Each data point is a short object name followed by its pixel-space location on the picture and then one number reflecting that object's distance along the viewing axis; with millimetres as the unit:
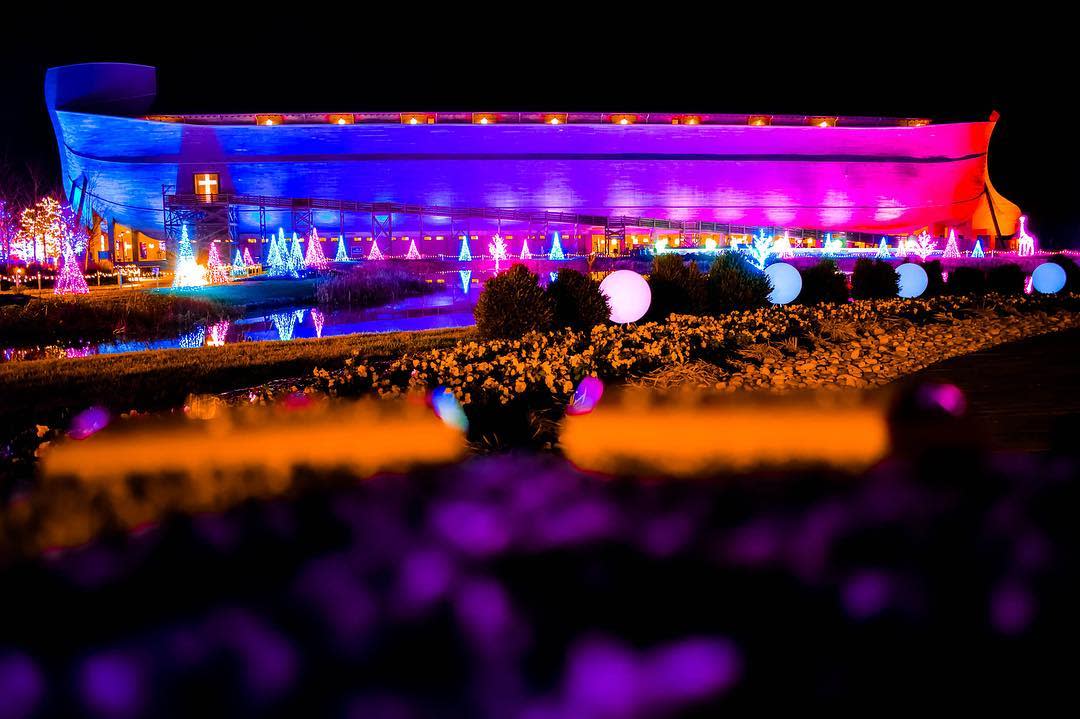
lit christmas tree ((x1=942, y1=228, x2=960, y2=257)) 43616
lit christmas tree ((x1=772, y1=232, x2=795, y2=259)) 40422
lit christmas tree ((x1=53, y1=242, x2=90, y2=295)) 23359
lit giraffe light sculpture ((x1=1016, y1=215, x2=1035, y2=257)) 49750
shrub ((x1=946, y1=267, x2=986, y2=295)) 16219
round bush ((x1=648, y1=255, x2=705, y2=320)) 11602
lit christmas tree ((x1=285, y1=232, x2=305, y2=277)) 31684
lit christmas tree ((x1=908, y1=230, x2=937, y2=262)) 45625
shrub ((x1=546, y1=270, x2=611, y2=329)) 9898
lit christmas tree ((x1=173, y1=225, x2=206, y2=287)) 26695
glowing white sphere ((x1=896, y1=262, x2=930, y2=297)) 15883
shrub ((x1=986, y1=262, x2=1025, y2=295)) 16703
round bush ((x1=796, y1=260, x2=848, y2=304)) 14008
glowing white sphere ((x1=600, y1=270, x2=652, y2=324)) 10461
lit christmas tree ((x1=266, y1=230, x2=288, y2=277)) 31867
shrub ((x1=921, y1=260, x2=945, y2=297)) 16047
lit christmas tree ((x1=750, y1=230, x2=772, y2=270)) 29927
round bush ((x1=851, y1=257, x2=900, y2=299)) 15164
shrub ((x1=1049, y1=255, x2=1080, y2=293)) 17655
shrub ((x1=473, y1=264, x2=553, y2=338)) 9055
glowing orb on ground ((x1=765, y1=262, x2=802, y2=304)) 12977
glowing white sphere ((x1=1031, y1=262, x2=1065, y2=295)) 17344
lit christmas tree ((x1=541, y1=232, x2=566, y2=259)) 44031
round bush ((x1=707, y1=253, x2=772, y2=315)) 11883
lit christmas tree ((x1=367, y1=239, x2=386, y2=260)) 44088
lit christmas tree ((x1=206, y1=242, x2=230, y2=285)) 27803
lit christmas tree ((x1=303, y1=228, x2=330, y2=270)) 34688
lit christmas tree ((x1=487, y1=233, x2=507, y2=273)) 45288
